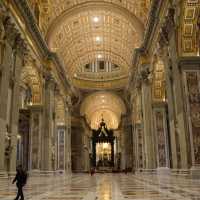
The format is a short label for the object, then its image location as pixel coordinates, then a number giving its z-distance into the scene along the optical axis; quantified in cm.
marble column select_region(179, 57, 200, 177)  1014
